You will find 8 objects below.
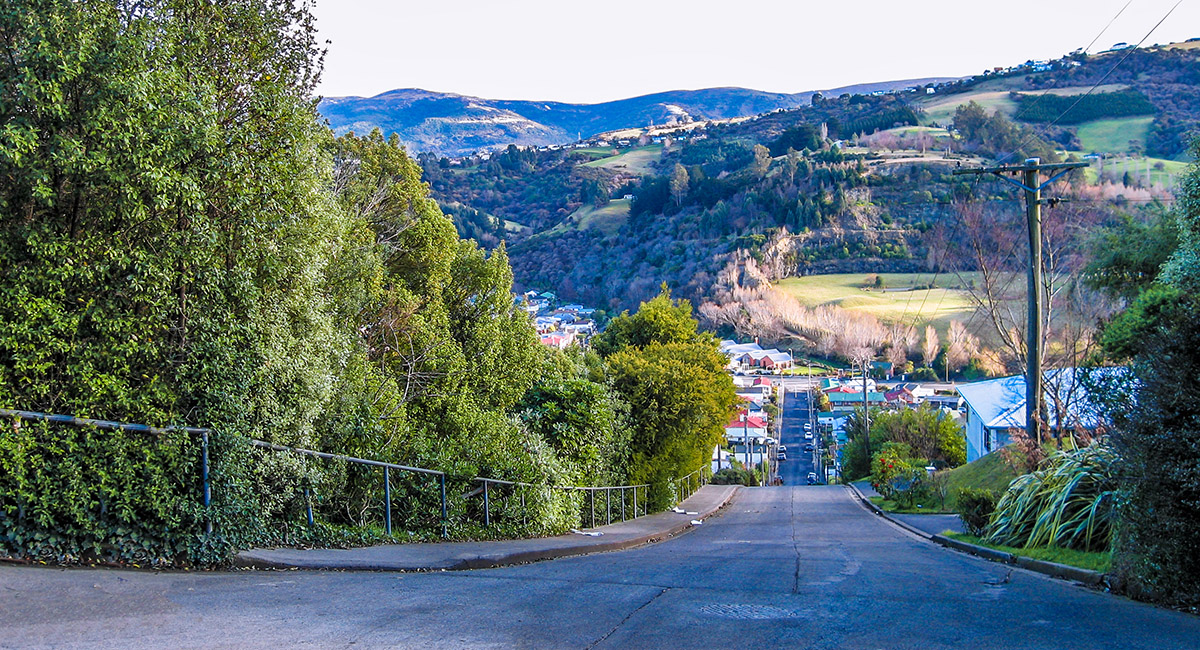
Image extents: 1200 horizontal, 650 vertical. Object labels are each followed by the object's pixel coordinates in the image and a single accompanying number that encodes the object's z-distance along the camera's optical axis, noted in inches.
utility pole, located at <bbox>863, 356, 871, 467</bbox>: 1634.1
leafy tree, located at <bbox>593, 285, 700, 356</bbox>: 1234.6
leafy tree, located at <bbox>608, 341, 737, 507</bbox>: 971.3
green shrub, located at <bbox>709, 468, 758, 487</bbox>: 1835.6
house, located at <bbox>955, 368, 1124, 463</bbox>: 665.5
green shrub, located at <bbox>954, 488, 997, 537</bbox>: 608.1
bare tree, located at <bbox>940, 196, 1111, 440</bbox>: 960.3
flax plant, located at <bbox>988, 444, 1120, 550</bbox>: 463.8
